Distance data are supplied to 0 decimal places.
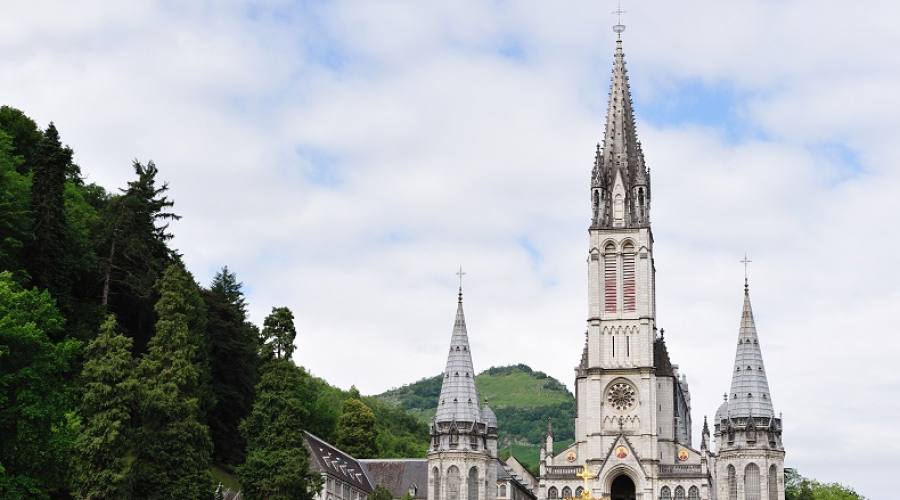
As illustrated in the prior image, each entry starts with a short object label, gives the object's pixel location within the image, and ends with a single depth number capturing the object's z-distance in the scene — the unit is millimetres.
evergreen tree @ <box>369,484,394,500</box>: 87250
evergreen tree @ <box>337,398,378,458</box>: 119500
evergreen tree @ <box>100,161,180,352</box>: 76188
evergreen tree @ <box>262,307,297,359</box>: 68375
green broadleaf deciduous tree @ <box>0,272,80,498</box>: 49781
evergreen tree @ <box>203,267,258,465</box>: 85000
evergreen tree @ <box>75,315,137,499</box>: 55781
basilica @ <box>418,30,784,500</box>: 83375
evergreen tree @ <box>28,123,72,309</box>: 69750
